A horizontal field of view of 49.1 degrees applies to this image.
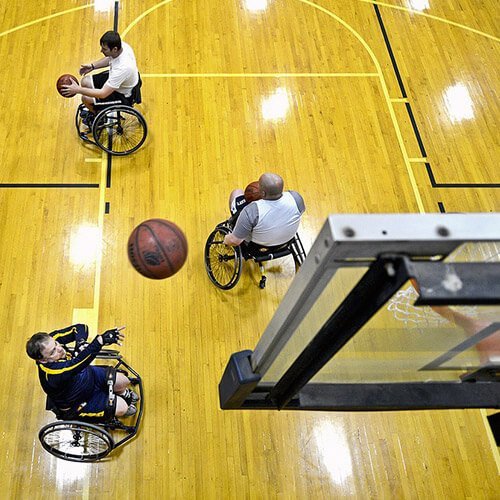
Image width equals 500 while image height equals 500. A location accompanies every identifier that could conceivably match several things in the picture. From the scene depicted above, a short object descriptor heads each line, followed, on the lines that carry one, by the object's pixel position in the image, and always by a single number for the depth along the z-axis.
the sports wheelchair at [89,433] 3.46
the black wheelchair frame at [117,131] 5.13
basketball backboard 1.19
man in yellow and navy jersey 3.28
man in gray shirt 3.87
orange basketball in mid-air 3.47
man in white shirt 4.66
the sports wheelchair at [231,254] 4.31
